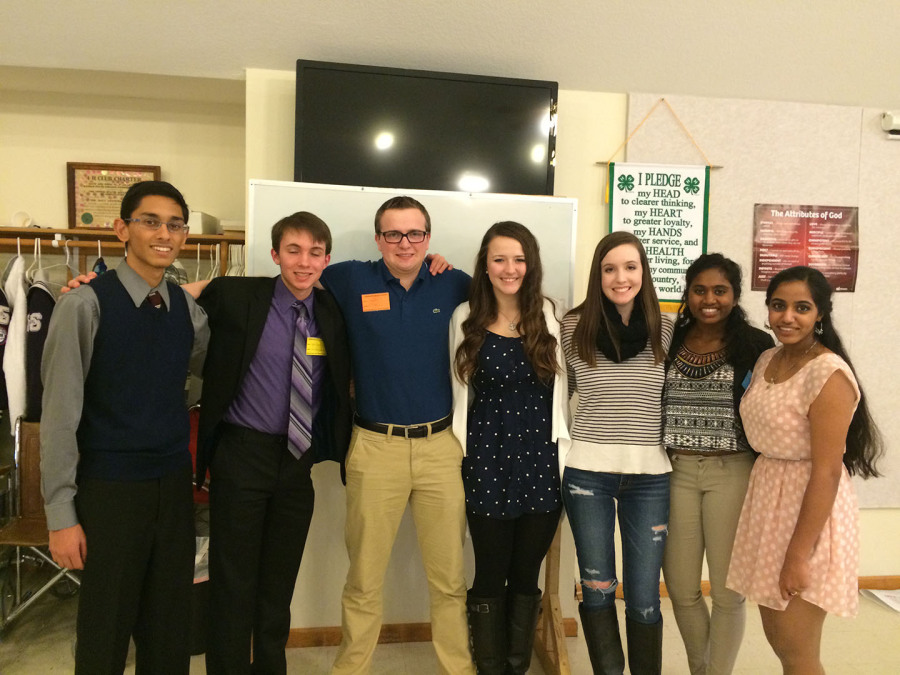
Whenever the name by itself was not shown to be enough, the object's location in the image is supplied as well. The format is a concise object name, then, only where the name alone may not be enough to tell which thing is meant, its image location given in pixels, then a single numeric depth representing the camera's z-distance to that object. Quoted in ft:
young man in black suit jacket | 6.05
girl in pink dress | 5.11
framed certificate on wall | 10.28
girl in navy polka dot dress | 6.28
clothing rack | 9.42
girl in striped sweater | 6.15
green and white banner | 9.49
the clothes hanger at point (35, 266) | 9.30
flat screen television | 8.26
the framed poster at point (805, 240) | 9.86
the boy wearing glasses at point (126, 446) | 4.80
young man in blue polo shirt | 6.41
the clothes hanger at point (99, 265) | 9.18
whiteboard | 7.79
